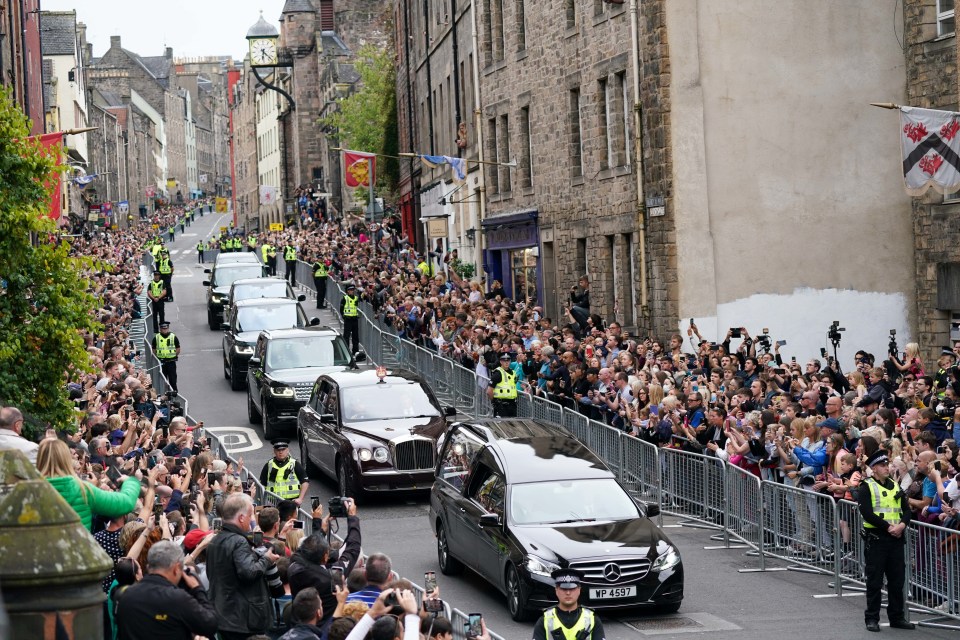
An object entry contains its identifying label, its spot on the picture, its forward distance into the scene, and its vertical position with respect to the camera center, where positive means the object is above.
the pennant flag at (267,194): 109.94 +6.25
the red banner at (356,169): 54.34 +3.89
